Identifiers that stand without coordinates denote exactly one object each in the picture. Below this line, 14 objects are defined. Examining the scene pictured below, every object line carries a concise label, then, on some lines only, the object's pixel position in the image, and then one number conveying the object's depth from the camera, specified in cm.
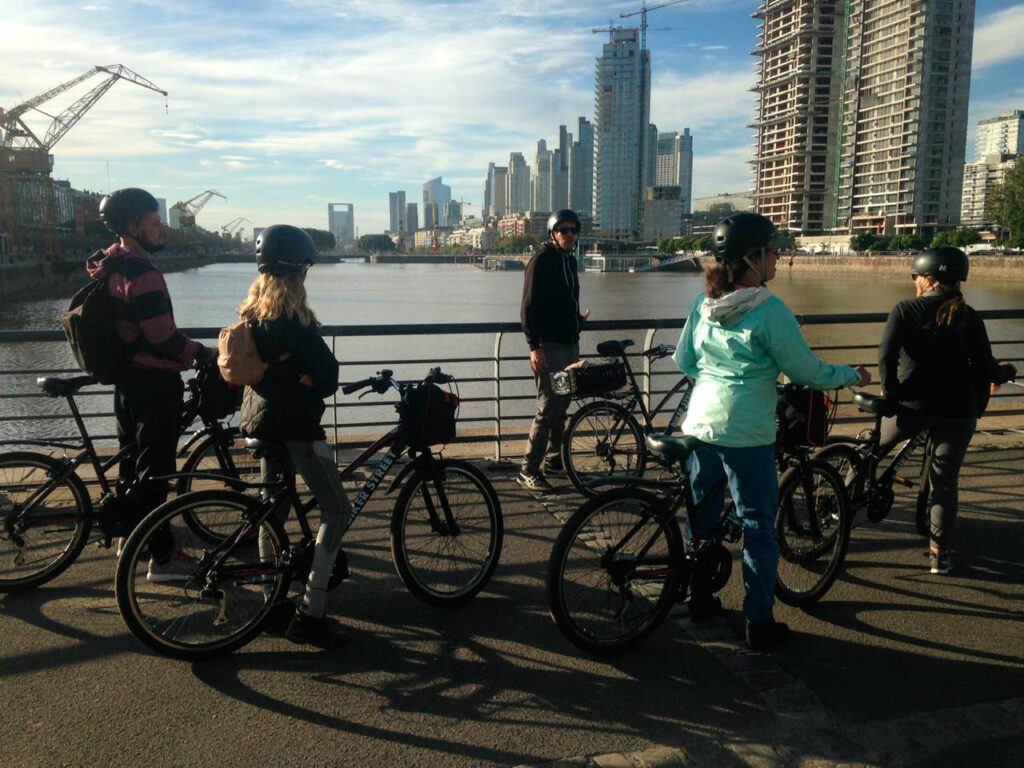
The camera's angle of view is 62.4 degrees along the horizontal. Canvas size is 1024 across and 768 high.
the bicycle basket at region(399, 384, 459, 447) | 371
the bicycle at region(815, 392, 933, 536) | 435
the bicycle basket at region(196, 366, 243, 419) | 429
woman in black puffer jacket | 325
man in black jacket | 570
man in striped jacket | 387
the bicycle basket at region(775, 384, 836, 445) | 396
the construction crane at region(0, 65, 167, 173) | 9306
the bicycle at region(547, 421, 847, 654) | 327
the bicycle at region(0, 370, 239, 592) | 397
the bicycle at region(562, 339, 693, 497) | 588
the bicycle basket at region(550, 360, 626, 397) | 553
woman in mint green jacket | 320
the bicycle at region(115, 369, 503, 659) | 330
